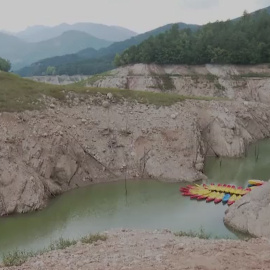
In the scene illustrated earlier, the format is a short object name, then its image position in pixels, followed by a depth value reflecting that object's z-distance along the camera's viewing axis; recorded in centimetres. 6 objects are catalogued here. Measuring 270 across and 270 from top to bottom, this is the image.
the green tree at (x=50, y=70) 18978
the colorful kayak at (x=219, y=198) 3266
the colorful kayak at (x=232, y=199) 3171
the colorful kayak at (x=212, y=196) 3301
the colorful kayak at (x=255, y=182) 3588
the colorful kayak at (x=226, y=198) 3244
